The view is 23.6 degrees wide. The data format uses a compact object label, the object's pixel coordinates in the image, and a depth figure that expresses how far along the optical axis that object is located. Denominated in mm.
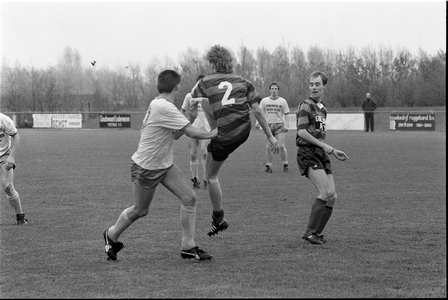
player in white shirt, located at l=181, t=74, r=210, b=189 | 21602
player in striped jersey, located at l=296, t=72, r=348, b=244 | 12350
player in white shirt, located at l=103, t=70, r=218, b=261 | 10597
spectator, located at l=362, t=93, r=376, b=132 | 65933
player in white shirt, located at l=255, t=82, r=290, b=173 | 27696
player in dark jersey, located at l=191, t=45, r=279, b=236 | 12201
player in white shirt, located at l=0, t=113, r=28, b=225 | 14942
